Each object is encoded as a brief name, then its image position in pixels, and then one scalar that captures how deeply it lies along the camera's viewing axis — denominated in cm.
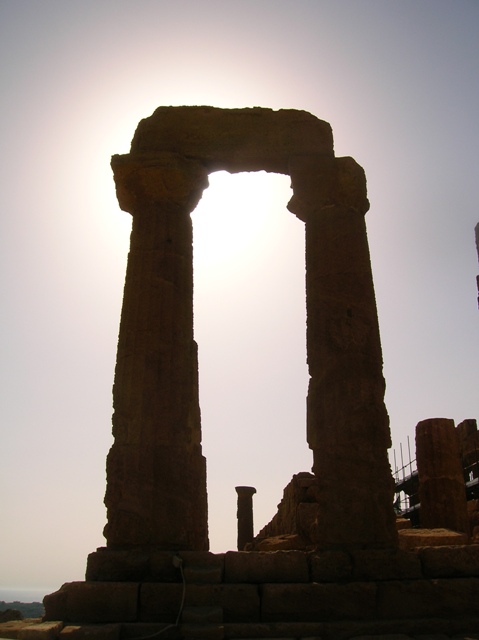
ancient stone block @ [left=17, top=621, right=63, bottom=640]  653
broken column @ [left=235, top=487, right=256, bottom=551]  2102
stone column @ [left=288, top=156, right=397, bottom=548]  835
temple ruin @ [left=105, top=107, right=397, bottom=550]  836
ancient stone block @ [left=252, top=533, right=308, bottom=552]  1498
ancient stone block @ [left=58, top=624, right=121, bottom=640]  664
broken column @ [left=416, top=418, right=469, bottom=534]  1741
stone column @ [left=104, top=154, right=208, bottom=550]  831
